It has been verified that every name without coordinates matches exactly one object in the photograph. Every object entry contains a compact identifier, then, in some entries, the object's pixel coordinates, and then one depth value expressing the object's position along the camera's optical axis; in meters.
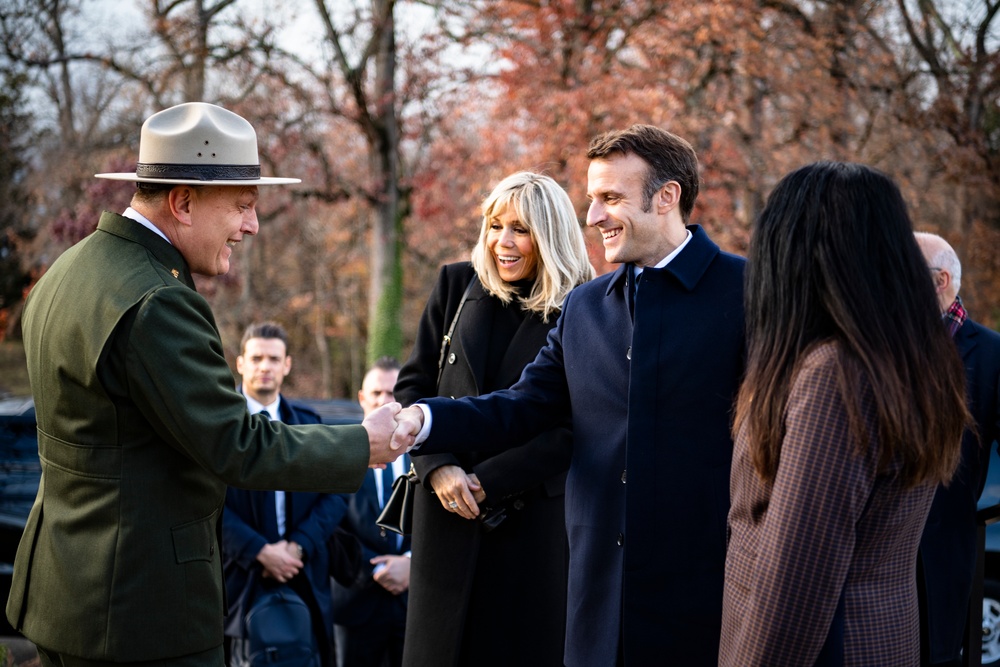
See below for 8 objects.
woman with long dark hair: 1.94
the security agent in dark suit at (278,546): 4.47
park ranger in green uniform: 2.33
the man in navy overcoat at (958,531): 3.34
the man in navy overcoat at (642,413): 2.62
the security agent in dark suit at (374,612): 4.88
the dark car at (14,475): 5.73
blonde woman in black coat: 3.39
